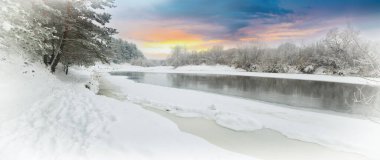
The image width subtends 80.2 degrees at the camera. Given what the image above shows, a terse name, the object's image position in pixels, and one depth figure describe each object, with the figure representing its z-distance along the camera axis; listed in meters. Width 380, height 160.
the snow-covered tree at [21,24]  4.01
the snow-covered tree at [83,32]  7.99
